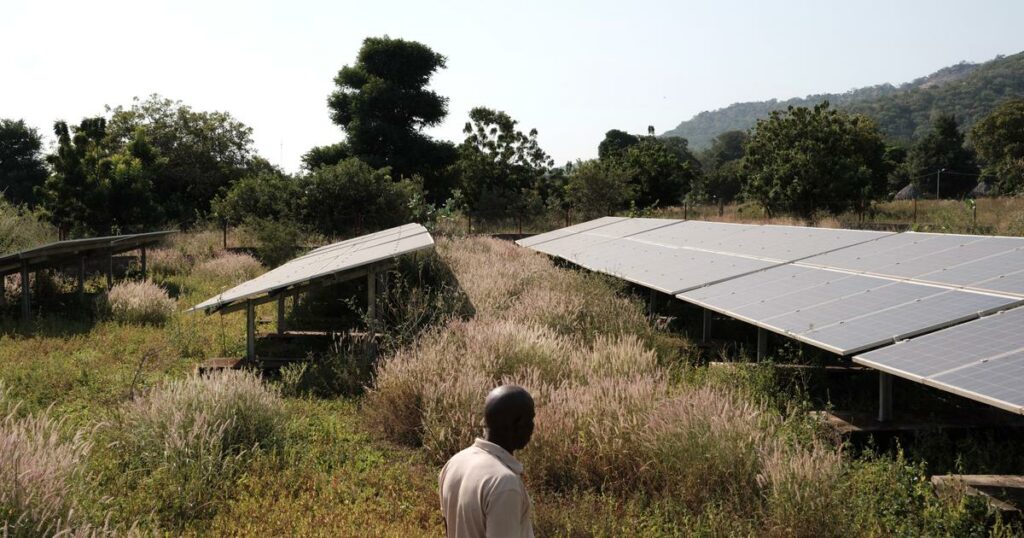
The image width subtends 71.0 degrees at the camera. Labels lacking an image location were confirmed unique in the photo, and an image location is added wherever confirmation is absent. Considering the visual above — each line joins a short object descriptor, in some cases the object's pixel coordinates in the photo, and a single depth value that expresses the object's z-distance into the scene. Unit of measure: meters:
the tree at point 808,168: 36.53
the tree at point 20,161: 53.65
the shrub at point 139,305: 14.18
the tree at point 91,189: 26.28
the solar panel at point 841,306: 6.60
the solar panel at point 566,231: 24.95
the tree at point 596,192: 39.53
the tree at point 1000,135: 56.12
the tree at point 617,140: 93.56
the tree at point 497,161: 50.69
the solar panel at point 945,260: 7.57
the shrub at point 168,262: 22.32
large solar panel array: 5.58
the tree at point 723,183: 76.79
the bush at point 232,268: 20.97
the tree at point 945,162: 70.12
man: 2.43
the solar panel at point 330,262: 9.58
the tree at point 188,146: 49.00
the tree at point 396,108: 44.81
